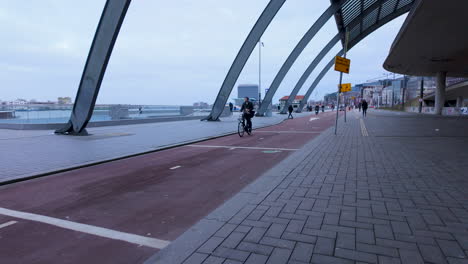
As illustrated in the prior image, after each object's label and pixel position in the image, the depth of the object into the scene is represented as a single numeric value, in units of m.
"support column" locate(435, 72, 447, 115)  40.28
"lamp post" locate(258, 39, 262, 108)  40.76
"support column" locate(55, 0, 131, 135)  11.06
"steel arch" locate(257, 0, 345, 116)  25.56
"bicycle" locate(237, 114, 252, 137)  13.39
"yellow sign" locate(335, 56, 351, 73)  13.02
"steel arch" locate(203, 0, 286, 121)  19.28
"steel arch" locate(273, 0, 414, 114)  29.37
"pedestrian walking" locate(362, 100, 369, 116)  33.34
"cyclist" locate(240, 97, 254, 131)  13.70
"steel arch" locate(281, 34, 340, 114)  37.31
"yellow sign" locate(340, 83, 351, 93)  24.00
